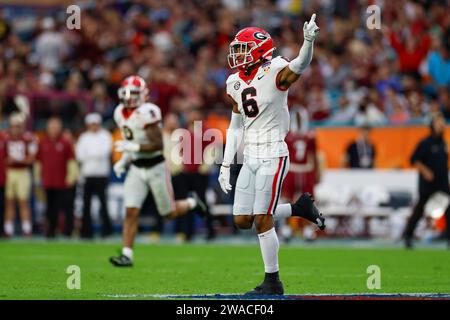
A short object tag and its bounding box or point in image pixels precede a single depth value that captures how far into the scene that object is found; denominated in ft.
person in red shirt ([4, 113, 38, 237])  63.16
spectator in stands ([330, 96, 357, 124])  66.33
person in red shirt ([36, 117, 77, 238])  62.69
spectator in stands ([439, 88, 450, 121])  63.31
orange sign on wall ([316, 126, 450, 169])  63.26
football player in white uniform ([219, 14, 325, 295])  30.37
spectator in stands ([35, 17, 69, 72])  76.64
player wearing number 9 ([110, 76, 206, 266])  42.32
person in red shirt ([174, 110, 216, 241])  60.39
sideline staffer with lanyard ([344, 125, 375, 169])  63.46
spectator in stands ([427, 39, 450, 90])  66.13
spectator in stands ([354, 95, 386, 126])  64.28
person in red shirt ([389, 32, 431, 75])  68.80
